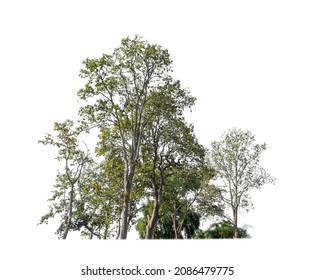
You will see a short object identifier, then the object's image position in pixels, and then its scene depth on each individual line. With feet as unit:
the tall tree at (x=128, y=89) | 67.46
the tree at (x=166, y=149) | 73.72
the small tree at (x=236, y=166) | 107.34
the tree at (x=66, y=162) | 78.69
